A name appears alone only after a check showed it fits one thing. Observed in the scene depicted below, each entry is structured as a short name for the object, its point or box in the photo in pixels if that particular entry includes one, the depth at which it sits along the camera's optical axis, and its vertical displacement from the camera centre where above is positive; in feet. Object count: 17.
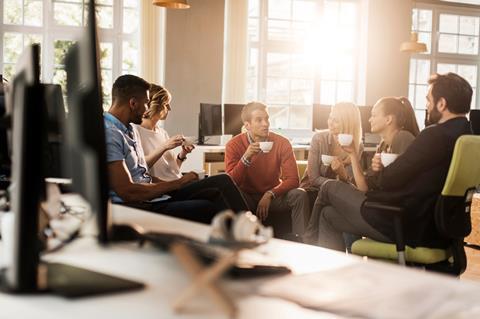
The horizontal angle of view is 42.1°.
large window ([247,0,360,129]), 29.48 +1.93
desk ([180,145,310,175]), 21.54 -2.34
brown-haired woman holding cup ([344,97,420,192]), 12.50 -0.56
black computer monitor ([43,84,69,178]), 4.19 -0.27
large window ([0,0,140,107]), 25.95 +2.54
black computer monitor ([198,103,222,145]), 23.00 -1.03
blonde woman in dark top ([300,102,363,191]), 14.07 -1.13
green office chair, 8.86 -1.82
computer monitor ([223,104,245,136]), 23.32 -0.91
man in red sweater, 13.74 -1.74
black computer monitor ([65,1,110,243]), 2.95 -0.18
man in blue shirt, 9.55 -1.24
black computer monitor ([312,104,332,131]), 25.55 -0.85
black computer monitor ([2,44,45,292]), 3.01 -0.44
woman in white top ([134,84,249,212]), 12.19 -1.50
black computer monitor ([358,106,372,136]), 25.61 -0.81
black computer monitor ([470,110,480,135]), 24.77 -0.82
